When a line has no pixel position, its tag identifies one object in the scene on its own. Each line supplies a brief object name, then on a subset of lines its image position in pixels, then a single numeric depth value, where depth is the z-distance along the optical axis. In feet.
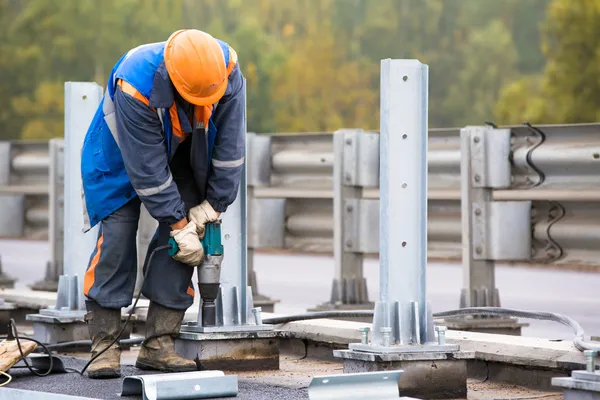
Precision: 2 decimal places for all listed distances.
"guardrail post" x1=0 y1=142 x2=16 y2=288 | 71.50
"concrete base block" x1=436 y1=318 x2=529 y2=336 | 48.28
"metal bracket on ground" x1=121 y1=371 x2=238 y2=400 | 31.62
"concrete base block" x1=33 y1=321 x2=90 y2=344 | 46.05
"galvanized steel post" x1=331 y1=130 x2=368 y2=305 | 54.43
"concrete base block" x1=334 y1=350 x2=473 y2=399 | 32.93
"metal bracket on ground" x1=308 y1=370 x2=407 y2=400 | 29.72
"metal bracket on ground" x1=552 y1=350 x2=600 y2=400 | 28.86
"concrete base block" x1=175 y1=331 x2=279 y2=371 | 38.84
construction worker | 35.41
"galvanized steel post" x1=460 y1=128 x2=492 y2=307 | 48.51
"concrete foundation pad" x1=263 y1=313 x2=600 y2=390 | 34.28
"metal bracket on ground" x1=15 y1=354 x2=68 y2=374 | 38.01
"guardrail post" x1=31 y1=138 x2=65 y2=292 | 65.85
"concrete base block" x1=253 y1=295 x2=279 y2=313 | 58.30
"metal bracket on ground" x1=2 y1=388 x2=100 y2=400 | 31.09
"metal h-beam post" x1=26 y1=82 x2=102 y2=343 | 46.09
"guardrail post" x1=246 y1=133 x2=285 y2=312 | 58.27
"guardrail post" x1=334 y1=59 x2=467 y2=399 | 33.60
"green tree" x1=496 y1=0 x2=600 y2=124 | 233.96
